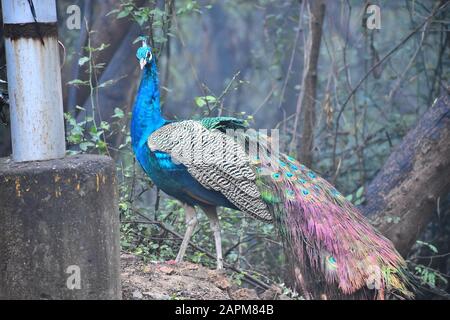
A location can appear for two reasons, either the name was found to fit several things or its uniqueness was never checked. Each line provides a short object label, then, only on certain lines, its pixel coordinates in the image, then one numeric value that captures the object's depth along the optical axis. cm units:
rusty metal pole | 716
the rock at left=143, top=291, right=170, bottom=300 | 826
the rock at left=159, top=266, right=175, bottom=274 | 921
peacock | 920
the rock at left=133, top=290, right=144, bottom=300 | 815
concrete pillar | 693
